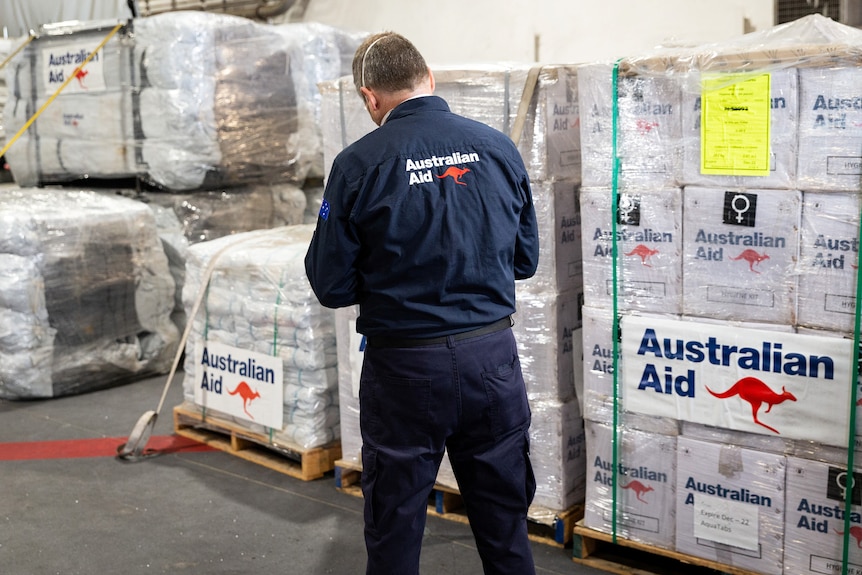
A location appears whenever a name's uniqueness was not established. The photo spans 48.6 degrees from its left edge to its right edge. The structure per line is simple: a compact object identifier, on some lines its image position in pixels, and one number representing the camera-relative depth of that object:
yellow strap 6.66
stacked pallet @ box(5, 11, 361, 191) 6.45
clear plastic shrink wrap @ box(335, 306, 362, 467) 4.46
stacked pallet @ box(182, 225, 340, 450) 4.72
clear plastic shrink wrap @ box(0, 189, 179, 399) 6.10
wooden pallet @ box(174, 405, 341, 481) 4.74
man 2.63
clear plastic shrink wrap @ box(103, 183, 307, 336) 6.90
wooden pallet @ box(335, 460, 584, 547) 3.91
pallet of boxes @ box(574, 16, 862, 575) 3.11
